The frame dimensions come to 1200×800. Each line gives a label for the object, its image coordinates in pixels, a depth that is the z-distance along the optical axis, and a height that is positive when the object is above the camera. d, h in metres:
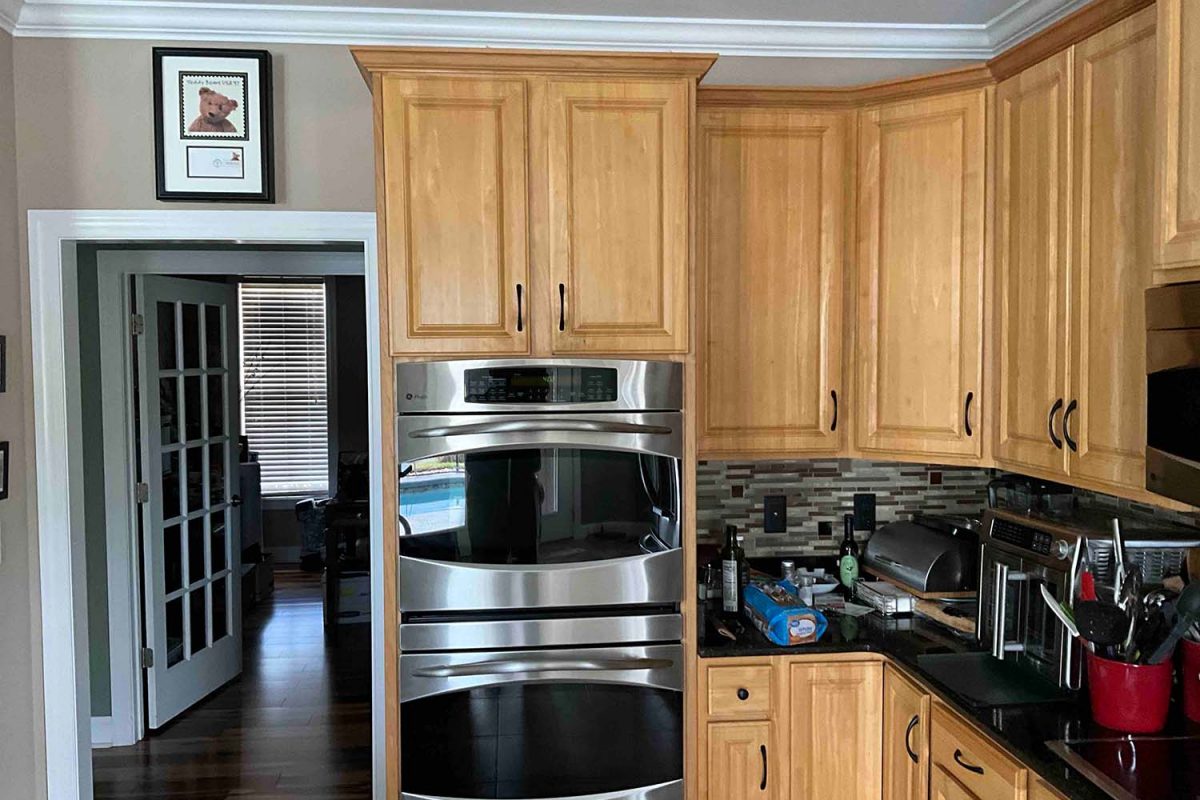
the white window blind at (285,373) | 7.10 -0.01
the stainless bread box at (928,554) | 2.56 -0.55
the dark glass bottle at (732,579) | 2.62 -0.61
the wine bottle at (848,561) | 2.83 -0.61
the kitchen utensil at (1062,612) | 1.94 -0.54
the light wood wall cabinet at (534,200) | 2.23 +0.42
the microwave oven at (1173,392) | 1.50 -0.05
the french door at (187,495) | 3.92 -0.57
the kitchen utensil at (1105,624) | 1.87 -0.54
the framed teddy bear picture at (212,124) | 2.60 +0.72
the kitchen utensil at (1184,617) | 1.76 -0.50
